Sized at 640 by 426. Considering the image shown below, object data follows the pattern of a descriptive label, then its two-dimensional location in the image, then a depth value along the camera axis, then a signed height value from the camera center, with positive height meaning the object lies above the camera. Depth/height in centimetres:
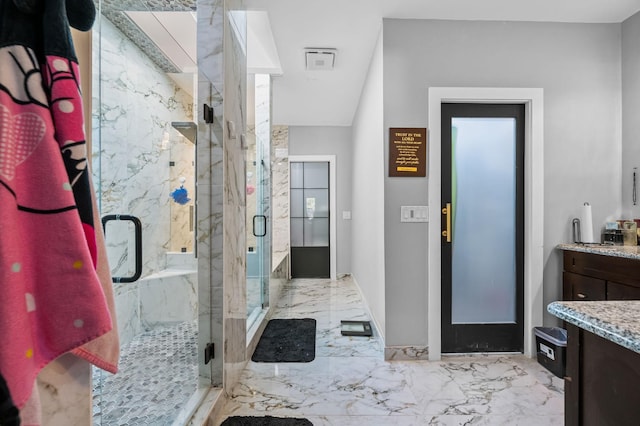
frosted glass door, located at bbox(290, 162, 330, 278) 523 -13
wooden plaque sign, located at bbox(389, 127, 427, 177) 231 +45
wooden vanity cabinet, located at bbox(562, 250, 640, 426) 61 -38
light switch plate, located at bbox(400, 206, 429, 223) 231 -1
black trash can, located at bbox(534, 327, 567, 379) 207 -97
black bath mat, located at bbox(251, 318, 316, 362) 235 -112
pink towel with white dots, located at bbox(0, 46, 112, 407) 53 -2
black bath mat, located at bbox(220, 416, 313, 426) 160 -112
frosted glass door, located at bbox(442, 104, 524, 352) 238 -11
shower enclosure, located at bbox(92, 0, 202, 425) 178 +4
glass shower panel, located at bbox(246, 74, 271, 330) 295 +16
